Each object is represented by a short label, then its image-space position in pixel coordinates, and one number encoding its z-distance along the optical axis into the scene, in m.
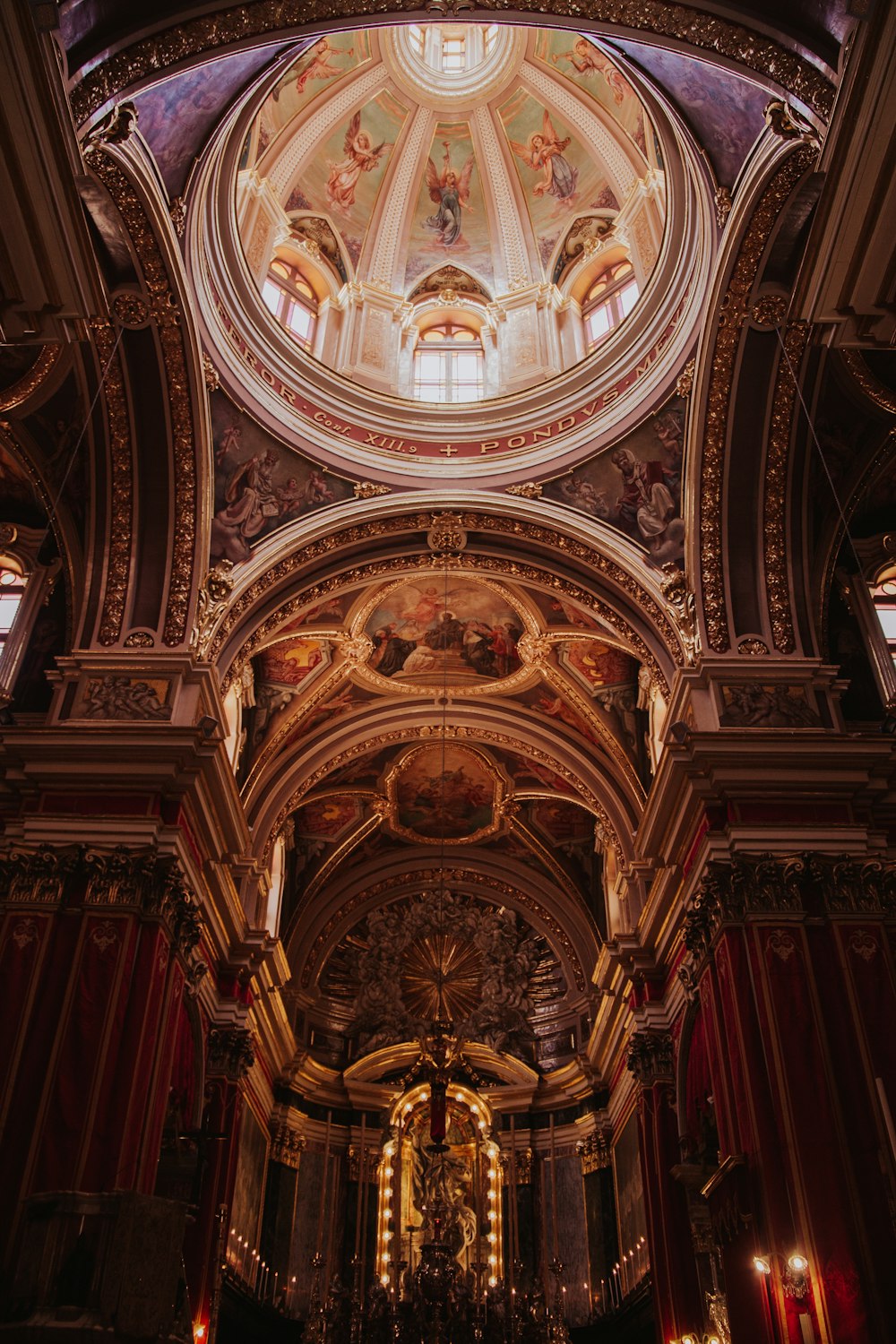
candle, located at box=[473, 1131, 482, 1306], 18.25
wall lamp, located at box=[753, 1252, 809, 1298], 8.85
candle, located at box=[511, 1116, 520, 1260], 18.16
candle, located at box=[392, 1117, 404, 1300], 18.21
